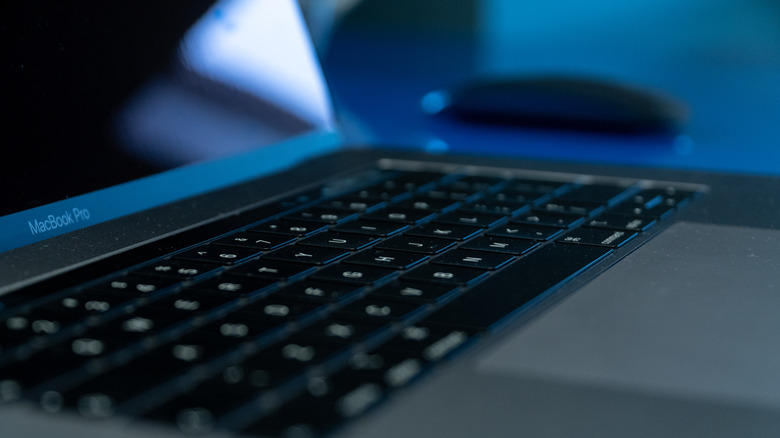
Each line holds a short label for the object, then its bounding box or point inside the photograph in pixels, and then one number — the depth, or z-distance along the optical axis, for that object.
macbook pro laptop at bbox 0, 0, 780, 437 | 0.38
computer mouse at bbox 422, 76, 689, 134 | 0.64
